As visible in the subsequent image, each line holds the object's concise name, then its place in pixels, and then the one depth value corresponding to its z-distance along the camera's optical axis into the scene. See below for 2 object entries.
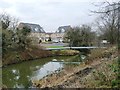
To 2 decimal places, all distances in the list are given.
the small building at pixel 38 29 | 30.97
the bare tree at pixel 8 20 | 17.75
